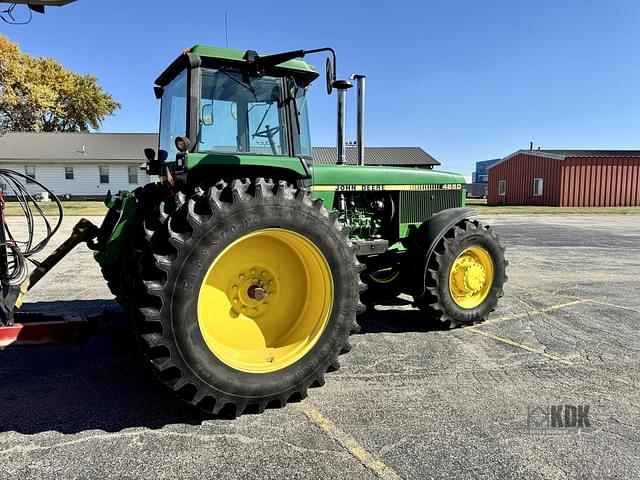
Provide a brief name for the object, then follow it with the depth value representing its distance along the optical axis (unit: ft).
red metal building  104.73
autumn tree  129.49
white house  118.11
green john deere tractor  10.05
